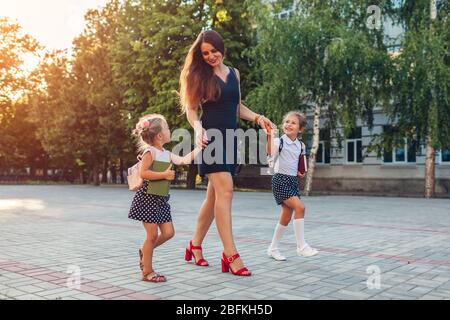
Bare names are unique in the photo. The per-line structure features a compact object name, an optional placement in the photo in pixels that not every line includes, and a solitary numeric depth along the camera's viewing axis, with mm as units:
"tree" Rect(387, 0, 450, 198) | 17750
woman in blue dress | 4785
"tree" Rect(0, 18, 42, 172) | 33219
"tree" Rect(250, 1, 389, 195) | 18734
